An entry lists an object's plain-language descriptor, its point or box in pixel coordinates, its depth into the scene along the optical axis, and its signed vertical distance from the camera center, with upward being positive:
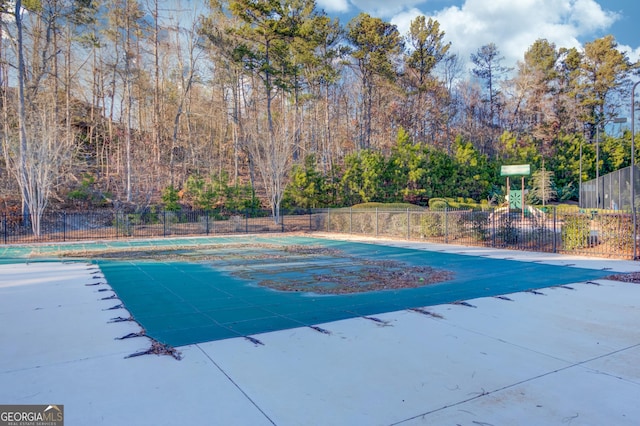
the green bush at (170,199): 22.75 +0.80
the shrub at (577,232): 12.09 -0.69
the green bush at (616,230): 11.09 -0.60
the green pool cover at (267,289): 5.18 -1.34
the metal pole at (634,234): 10.55 -0.67
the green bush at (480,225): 15.20 -0.57
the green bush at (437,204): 24.57 +0.37
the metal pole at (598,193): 24.68 +0.90
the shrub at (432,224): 16.77 -0.56
